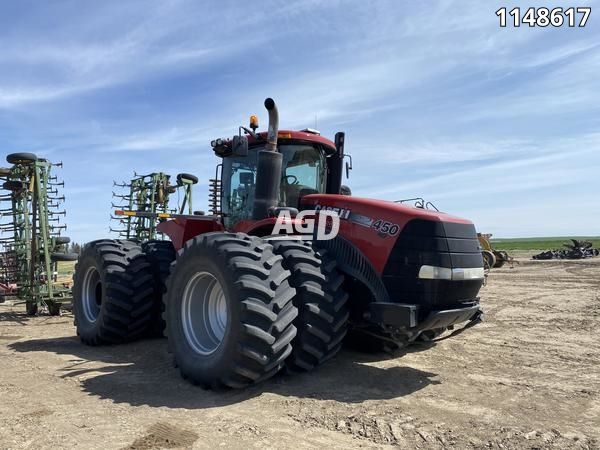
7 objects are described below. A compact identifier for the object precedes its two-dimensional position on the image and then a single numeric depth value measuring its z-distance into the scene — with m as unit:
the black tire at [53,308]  10.47
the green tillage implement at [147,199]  14.03
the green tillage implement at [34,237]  10.42
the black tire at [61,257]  10.76
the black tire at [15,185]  10.59
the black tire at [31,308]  10.58
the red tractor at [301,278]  4.55
